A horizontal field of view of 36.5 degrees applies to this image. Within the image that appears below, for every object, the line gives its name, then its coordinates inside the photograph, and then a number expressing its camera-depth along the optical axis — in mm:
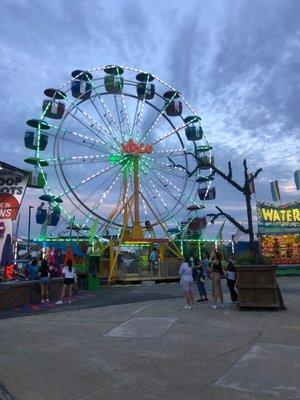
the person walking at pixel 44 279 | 14773
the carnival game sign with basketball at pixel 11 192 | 14203
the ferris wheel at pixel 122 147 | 26203
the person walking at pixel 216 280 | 11922
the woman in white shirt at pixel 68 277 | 14594
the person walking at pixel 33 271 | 16398
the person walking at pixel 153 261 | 25319
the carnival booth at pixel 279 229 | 29766
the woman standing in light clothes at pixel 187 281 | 11977
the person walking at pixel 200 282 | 13422
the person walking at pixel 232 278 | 12594
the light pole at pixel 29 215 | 57106
